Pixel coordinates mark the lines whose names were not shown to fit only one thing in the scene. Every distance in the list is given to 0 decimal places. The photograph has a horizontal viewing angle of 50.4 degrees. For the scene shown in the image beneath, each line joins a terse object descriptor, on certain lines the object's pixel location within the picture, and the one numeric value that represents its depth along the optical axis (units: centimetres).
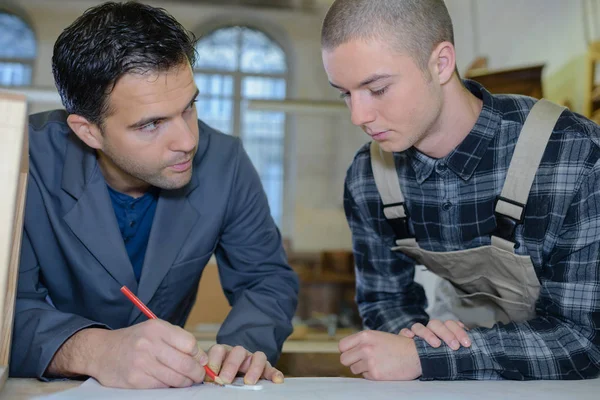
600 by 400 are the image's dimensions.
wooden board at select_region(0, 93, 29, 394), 97
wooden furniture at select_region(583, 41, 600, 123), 330
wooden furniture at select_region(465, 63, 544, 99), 359
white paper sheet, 113
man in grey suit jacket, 163
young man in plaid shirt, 143
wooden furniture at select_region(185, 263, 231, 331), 472
